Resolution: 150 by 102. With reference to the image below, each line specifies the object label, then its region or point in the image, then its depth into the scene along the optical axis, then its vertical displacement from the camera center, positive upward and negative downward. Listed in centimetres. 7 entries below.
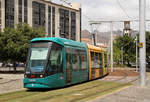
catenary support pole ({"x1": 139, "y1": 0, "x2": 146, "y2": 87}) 1623 +31
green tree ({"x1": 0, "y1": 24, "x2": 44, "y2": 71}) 3322 +140
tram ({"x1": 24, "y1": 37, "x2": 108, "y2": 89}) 1404 -58
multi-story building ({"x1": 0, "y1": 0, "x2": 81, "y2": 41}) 7044 +1121
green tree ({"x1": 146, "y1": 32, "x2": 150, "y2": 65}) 5016 +168
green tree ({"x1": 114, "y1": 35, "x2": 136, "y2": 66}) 7138 +165
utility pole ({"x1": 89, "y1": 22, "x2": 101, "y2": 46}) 3987 +437
